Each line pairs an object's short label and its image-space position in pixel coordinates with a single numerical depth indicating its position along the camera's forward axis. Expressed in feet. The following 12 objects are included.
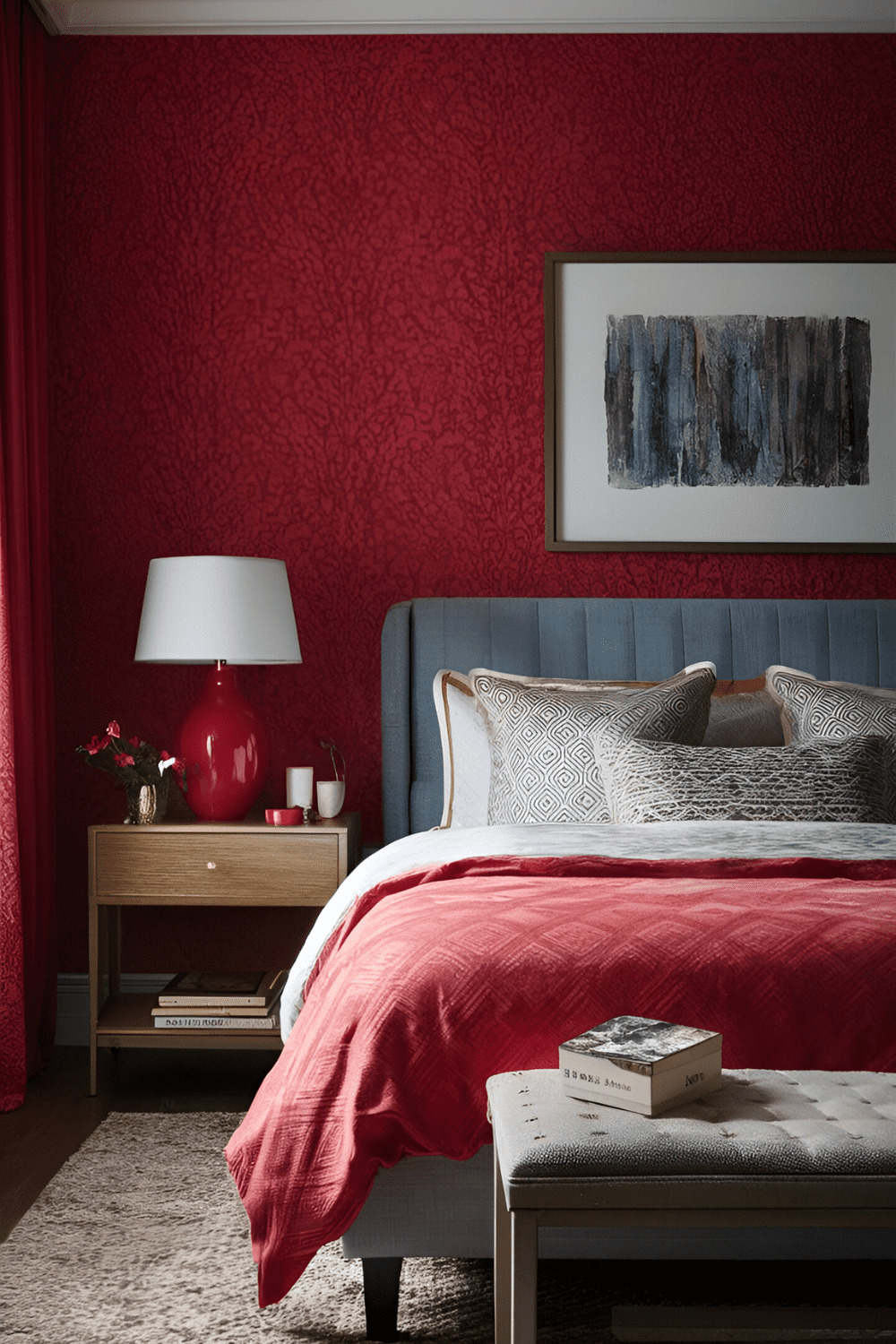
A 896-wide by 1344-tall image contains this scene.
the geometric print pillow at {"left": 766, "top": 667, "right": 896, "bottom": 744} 8.84
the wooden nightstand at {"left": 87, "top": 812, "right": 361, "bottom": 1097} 9.61
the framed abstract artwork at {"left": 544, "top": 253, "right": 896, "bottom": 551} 11.18
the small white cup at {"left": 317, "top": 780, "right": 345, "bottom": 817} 10.16
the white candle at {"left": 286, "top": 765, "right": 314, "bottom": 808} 10.25
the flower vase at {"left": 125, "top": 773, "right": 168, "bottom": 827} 9.89
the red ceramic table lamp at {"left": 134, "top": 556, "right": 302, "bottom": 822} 9.61
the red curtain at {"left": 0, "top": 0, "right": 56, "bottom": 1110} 9.15
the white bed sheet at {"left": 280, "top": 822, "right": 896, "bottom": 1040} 6.72
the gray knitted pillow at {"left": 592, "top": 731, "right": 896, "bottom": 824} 7.82
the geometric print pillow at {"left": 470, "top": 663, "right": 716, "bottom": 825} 8.74
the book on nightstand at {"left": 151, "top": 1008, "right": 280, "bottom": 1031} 9.41
